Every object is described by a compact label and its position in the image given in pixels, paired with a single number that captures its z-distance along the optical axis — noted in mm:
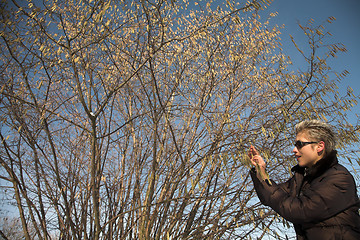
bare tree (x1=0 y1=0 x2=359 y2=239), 2334
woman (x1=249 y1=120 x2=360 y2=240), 1058
